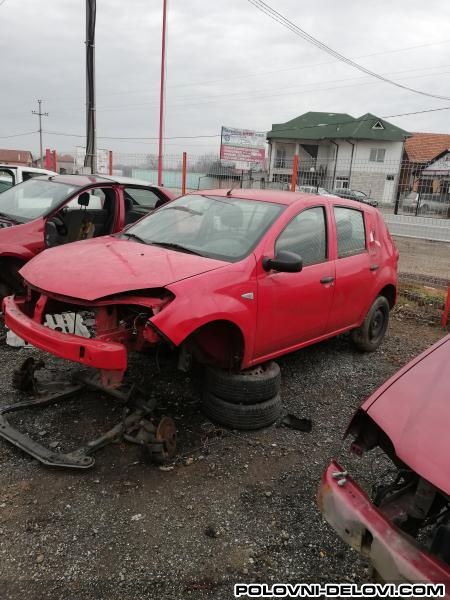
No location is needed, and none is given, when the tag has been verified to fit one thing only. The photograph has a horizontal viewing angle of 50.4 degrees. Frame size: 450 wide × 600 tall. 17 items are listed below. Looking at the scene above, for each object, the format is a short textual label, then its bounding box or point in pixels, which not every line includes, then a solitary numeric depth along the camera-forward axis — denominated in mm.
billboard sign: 23125
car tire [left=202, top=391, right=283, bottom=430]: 3654
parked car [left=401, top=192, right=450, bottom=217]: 10148
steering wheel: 5914
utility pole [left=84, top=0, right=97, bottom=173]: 11320
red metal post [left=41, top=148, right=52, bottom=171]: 15430
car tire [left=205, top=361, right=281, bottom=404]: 3633
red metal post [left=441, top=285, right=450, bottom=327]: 6767
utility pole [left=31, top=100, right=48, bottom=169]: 69000
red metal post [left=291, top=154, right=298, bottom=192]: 10273
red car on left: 5332
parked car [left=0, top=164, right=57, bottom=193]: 8703
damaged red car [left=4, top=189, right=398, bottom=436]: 3135
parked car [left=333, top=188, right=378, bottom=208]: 10061
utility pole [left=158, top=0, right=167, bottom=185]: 14737
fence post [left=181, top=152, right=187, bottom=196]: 12277
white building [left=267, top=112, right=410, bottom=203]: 40625
